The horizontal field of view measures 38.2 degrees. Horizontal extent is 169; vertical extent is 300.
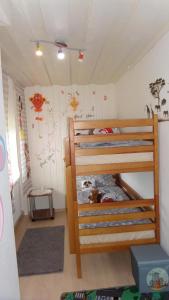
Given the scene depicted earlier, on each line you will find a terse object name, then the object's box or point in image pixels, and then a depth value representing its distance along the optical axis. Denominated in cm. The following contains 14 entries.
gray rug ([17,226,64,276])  270
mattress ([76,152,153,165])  239
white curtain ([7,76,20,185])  362
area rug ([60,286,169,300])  215
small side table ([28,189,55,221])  417
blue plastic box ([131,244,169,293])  212
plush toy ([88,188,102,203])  331
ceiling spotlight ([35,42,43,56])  218
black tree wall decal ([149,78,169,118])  232
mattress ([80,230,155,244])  248
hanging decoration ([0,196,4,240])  156
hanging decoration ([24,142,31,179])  432
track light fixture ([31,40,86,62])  221
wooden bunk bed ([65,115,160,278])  234
